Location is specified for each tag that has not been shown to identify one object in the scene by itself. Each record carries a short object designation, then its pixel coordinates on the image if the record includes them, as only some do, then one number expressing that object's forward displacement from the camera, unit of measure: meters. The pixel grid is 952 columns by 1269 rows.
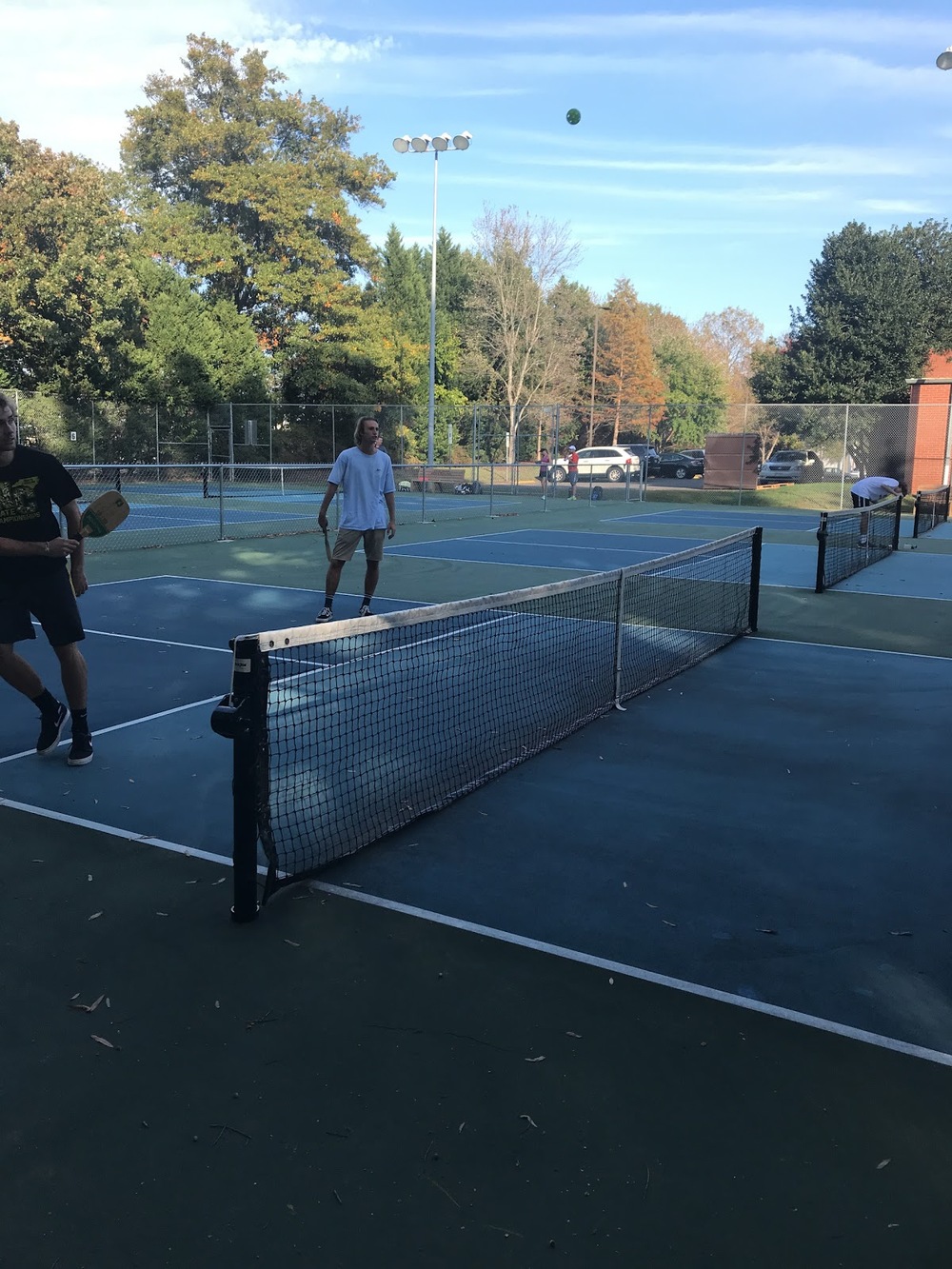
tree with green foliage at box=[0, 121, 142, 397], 35.34
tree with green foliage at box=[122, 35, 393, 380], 45.94
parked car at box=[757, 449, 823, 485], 34.94
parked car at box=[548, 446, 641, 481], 41.41
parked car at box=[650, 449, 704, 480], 46.34
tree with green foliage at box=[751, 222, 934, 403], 40.03
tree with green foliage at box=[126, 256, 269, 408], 41.34
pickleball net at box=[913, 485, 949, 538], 21.56
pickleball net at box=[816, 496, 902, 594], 13.77
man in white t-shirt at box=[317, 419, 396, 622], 10.02
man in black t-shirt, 5.38
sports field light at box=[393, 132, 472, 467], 37.06
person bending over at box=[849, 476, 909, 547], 17.56
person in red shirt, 30.91
